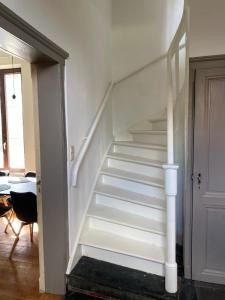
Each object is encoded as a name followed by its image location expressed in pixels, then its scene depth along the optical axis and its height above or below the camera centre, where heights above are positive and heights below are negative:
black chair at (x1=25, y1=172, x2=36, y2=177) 3.84 -0.60
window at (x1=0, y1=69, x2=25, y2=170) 4.65 +0.33
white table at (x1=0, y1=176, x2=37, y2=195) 2.74 -0.62
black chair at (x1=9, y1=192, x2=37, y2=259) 2.54 -0.76
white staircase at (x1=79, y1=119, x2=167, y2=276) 2.14 -0.79
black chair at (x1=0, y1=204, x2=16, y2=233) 2.81 -0.88
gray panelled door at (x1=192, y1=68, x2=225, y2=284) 2.02 -0.39
